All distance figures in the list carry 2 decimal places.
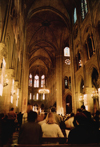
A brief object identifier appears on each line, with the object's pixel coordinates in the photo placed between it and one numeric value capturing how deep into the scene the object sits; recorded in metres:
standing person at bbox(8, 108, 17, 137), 4.77
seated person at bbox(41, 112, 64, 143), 3.04
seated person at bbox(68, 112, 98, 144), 2.12
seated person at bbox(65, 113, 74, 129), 5.58
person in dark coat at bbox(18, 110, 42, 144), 2.29
